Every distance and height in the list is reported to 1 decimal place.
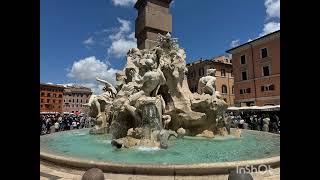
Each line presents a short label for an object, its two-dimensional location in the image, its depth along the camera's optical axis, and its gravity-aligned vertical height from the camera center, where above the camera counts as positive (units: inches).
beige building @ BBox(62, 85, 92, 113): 3091.9 +38.7
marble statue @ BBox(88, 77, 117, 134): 370.2 -16.7
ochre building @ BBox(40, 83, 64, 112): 2462.2 +19.3
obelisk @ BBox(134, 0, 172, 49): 396.1 +155.3
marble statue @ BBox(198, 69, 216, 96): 340.9 +24.6
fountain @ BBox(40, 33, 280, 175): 165.0 -48.1
